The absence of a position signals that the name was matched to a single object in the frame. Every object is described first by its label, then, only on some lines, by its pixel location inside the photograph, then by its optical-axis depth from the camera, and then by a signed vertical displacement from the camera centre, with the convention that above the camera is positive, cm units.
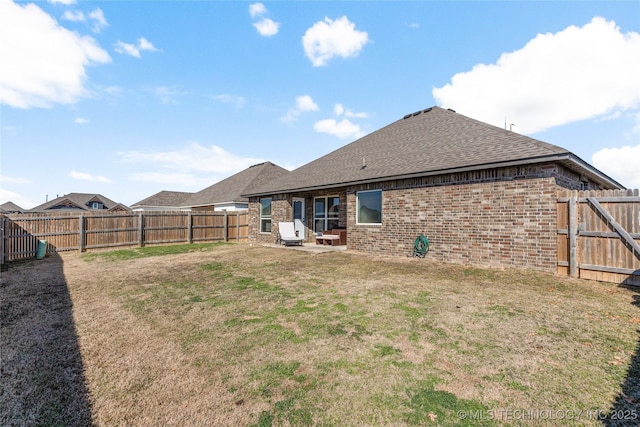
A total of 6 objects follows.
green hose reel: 892 -88
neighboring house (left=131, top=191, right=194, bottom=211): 2981 +181
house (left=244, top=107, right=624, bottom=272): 700 +99
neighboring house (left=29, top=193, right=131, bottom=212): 4388 +248
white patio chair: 1362 -78
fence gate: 586 -34
